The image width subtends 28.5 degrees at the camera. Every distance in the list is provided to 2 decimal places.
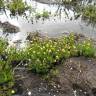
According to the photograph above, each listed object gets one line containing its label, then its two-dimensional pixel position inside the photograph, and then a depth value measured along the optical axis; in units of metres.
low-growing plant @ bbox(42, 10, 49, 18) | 8.17
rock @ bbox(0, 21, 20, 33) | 7.18
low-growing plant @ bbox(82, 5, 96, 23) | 8.12
